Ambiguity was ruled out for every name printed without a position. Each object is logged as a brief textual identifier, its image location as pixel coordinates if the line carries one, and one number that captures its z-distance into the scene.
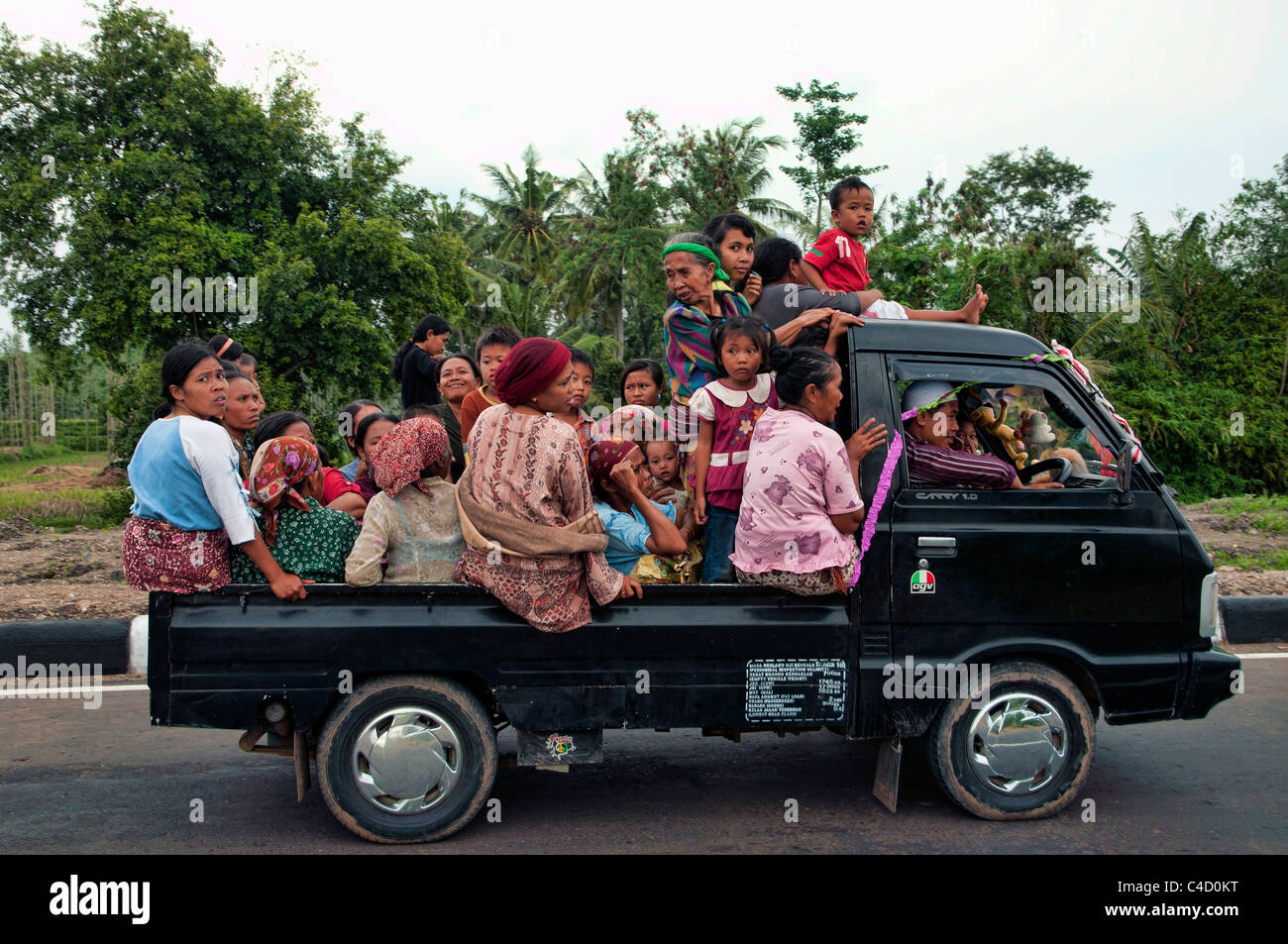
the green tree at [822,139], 23.36
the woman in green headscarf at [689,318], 4.45
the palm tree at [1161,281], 18.23
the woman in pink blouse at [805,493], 3.75
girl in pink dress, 4.05
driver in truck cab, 3.96
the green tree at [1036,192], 32.31
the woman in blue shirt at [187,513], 3.58
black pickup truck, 3.63
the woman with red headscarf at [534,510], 3.64
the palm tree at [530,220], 36.62
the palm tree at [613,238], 28.80
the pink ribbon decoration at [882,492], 3.83
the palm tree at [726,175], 28.00
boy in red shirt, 4.96
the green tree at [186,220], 17.09
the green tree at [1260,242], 19.28
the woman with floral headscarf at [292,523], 3.81
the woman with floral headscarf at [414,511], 3.77
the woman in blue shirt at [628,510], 3.83
